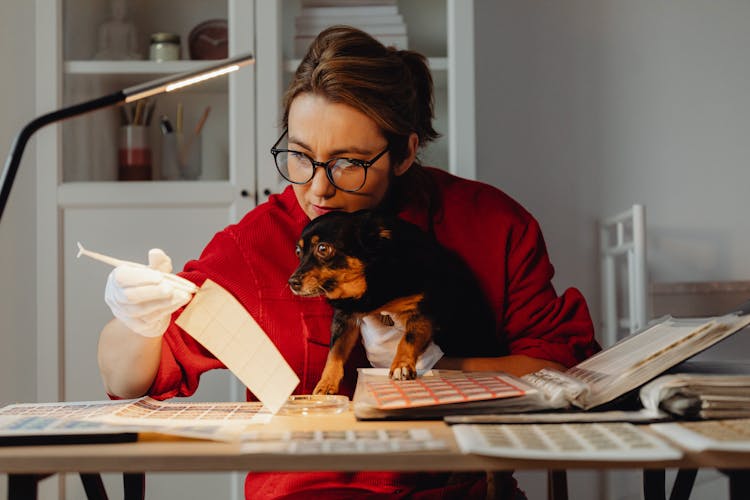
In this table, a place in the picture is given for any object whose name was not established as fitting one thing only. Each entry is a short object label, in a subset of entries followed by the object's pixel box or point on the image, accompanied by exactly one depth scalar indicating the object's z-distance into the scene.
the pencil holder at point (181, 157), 2.21
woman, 1.17
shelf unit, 2.12
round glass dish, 0.89
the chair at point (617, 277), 2.21
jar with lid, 2.26
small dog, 1.10
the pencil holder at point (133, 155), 2.19
